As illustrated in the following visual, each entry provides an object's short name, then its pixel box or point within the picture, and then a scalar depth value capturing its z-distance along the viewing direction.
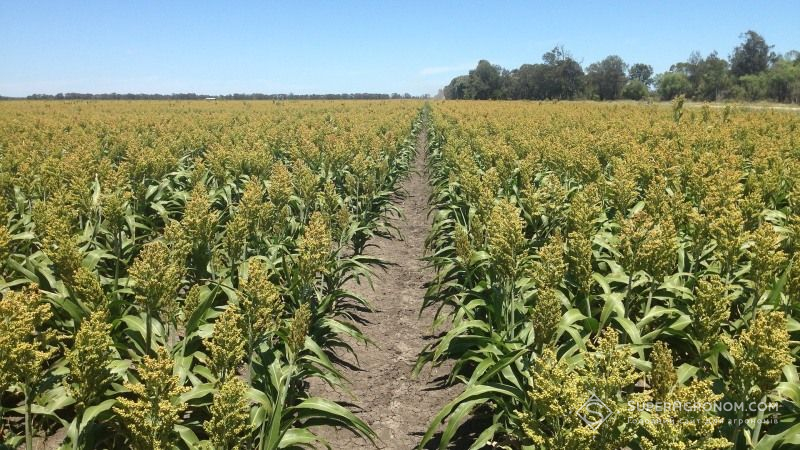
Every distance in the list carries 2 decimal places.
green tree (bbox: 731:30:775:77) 90.31
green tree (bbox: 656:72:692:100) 86.44
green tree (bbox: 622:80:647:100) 77.85
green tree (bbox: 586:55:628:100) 88.75
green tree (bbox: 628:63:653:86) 142.88
